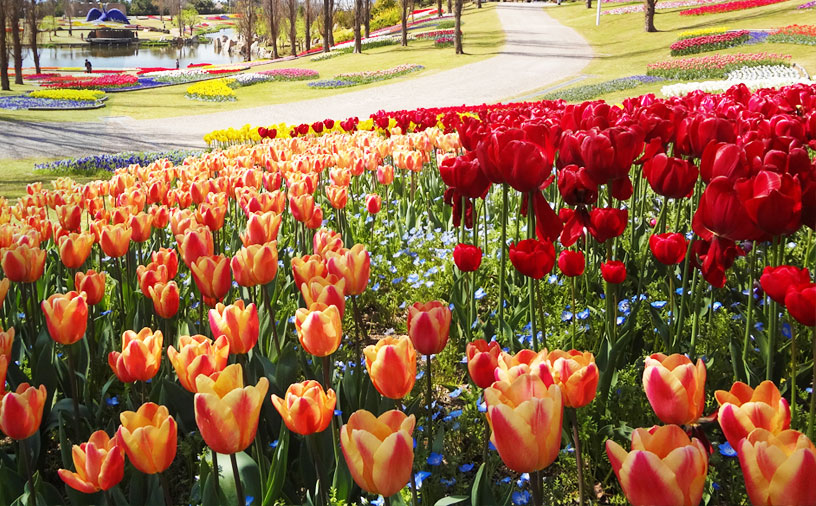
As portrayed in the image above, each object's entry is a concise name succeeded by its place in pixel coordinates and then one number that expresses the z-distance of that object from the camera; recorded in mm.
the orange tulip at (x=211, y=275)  2049
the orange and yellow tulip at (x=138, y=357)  1666
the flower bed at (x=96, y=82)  29870
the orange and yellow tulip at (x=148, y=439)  1221
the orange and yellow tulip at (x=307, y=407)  1270
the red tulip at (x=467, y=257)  2309
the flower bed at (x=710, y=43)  23397
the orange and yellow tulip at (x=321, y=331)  1509
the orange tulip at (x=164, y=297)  2113
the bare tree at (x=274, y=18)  45094
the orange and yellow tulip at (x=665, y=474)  874
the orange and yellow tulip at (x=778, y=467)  805
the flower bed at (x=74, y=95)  24878
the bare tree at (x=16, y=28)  25347
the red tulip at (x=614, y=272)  2061
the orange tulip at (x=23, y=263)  2359
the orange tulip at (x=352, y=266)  1949
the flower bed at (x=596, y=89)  17625
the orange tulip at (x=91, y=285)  2238
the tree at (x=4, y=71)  26503
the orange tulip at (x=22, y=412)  1435
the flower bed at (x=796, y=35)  21328
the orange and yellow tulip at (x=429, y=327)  1577
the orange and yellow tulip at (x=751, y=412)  989
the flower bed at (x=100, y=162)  10922
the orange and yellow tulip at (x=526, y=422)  993
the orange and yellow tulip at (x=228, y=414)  1155
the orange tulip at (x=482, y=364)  1361
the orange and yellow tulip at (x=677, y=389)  1095
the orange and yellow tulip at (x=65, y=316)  1837
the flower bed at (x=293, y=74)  29636
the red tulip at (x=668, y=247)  2043
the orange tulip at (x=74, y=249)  2586
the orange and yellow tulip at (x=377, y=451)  1027
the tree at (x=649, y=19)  29484
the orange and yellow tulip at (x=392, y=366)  1371
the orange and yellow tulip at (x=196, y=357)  1371
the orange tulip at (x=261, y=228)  2498
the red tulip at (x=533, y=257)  1898
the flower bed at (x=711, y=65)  18844
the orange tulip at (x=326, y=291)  1693
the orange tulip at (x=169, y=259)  2383
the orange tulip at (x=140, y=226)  2946
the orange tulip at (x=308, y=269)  1982
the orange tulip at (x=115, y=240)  2660
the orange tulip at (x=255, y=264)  2047
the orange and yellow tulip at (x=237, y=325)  1634
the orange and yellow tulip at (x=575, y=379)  1215
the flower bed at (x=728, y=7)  33131
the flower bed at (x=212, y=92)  25344
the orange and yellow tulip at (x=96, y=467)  1282
